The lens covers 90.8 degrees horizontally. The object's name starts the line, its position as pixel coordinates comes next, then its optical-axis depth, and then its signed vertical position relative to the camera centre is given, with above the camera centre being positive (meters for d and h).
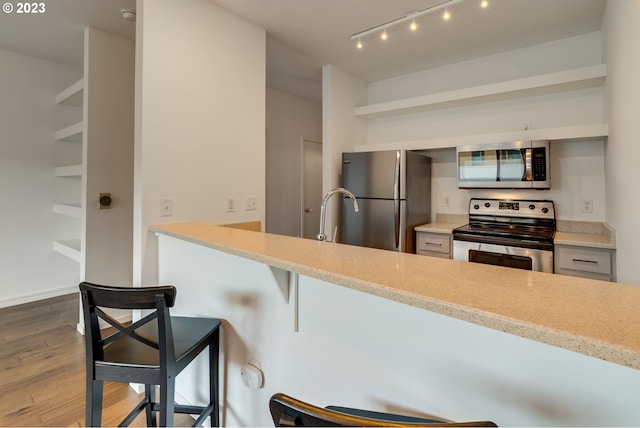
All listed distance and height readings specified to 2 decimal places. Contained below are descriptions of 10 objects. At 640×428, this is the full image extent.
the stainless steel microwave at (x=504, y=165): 2.68 +0.46
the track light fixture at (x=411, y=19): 2.24 +1.54
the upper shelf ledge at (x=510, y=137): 2.49 +0.72
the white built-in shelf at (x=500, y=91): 2.52 +1.16
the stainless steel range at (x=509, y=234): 2.48 -0.15
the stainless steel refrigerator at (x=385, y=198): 3.02 +0.18
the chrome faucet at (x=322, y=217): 1.69 -0.01
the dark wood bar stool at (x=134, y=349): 1.17 -0.57
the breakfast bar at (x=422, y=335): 0.66 -0.35
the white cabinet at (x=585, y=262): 2.23 -0.33
